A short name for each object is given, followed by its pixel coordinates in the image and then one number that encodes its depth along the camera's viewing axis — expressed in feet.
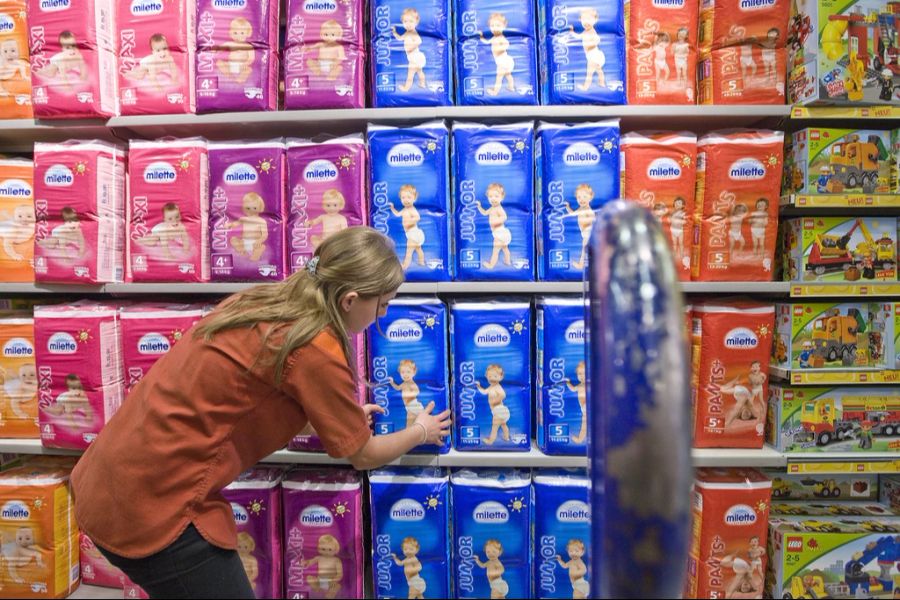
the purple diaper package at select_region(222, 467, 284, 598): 5.97
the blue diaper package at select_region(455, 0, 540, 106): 5.85
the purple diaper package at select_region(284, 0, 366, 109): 5.92
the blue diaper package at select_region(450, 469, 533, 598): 5.83
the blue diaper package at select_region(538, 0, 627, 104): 5.79
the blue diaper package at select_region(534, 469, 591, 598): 5.80
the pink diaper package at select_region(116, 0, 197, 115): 6.11
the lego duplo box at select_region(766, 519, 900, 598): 5.95
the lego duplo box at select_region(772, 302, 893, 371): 6.02
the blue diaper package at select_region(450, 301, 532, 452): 5.84
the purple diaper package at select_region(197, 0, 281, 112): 6.01
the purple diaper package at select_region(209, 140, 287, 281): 5.98
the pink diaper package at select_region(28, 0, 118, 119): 6.09
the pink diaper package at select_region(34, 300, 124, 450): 6.12
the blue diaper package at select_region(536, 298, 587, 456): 5.79
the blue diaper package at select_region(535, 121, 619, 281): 5.71
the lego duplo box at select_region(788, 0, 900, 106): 5.74
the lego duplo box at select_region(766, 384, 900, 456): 6.07
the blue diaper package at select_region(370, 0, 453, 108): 5.88
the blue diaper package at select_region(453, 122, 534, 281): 5.80
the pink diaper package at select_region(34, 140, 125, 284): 6.12
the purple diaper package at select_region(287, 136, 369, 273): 5.86
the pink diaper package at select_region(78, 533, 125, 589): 6.39
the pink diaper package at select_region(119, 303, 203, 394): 6.13
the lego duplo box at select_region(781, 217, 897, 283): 6.02
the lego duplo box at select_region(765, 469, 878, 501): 6.97
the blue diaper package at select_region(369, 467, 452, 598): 5.88
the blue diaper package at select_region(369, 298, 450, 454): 5.84
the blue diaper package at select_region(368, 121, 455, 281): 5.81
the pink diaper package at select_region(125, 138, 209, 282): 6.07
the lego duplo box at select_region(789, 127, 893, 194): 5.97
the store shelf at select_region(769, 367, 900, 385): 5.96
